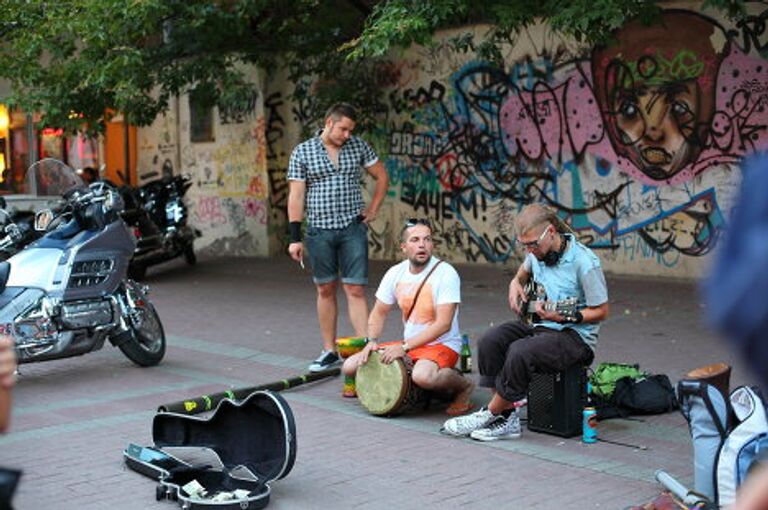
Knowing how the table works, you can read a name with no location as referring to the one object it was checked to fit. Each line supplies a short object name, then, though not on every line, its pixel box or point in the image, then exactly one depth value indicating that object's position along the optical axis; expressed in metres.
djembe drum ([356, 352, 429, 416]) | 6.79
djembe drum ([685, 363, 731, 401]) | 5.22
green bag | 6.84
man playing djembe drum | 6.82
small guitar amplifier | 6.32
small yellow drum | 7.52
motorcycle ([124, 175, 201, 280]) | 14.27
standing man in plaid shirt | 8.38
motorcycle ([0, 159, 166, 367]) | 7.89
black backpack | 6.77
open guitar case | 5.33
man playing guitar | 6.19
